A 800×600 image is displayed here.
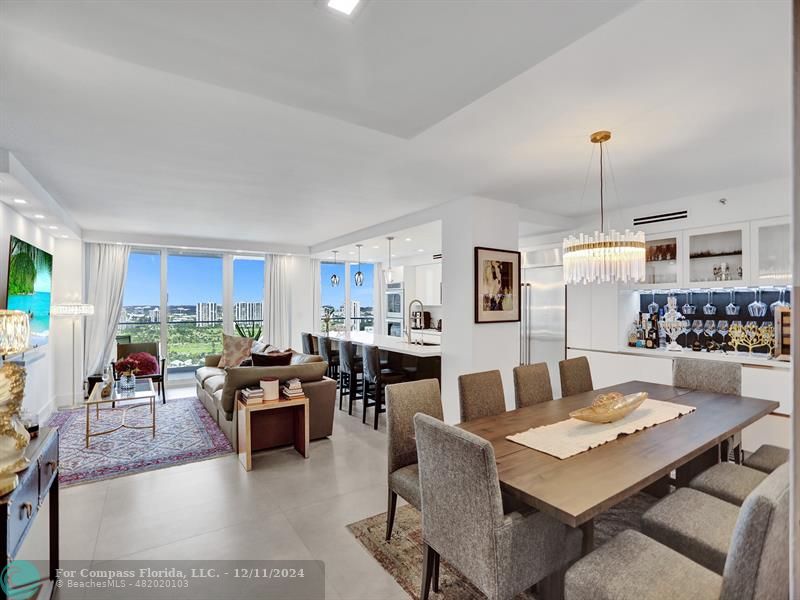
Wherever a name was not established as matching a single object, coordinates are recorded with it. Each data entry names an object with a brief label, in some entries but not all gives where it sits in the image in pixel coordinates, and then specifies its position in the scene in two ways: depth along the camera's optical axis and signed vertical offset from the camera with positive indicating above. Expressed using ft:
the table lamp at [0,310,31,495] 4.41 -1.51
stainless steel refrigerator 17.88 -0.38
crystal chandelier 9.01 +1.13
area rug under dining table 6.59 -4.85
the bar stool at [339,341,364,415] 16.90 -2.76
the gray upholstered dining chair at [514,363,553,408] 9.74 -2.13
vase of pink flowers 14.89 -2.77
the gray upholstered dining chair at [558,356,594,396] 10.85 -2.11
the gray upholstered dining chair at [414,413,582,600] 4.84 -2.98
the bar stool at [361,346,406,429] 14.90 -2.91
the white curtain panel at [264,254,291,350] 25.29 -0.01
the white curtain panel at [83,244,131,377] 20.25 +0.33
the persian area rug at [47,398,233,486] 11.37 -4.84
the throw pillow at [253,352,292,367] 14.99 -2.23
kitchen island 14.90 -2.08
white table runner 6.29 -2.34
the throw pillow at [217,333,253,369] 20.04 -2.48
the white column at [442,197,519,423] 13.79 +0.17
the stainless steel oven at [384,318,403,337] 30.32 -1.97
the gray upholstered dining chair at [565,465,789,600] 3.74 -3.18
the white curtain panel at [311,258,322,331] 27.27 +0.98
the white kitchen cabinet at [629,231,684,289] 14.49 +1.61
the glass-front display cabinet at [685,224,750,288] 12.90 +1.63
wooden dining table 4.76 -2.37
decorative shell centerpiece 7.29 -2.06
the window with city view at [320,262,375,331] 28.63 +0.29
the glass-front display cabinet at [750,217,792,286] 12.06 +1.61
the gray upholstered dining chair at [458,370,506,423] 8.64 -2.13
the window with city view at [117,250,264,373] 22.21 +0.00
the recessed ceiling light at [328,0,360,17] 4.70 +3.67
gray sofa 12.57 -3.41
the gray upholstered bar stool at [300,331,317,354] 20.88 -2.19
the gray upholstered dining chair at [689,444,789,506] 6.66 -3.22
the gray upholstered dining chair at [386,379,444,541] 7.63 -2.57
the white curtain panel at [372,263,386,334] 31.37 +0.34
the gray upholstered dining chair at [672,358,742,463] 9.97 -2.05
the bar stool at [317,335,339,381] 19.49 -2.51
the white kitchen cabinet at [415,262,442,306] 26.74 +1.35
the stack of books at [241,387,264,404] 11.83 -2.86
